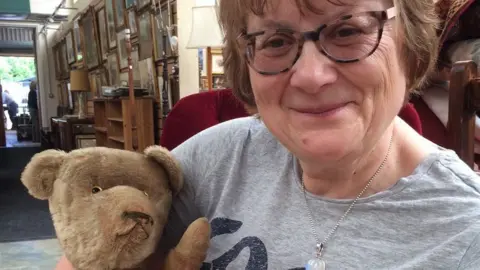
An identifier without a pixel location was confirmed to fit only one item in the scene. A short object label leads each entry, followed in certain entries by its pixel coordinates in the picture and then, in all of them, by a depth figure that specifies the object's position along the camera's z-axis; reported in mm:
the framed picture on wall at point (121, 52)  4937
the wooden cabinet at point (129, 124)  3602
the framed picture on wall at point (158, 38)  3634
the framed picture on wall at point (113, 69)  5383
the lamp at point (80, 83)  6559
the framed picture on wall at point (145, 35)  3943
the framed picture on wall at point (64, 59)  8306
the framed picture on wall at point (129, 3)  4319
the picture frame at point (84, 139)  5546
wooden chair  1109
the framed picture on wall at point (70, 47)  7639
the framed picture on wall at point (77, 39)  6988
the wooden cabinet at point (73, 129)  5754
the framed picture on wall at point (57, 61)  8875
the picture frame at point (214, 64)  2932
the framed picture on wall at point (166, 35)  3428
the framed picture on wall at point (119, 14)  4768
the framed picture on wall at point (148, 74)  3994
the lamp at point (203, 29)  2309
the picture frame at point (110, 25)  5207
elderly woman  578
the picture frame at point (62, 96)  8571
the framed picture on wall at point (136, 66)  4418
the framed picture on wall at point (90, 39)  6162
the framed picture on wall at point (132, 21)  4312
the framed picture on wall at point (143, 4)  3867
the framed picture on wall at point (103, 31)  5652
